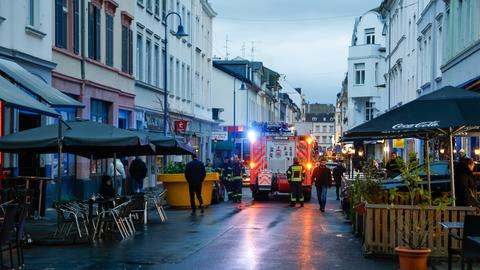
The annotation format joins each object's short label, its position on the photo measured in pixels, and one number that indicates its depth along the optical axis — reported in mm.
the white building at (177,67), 35469
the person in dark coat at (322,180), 25203
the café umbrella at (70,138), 15133
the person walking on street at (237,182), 29188
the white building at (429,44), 30812
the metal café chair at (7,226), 9992
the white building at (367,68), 65062
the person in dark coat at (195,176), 23375
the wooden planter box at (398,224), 12375
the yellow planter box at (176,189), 24812
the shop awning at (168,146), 20172
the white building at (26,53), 19422
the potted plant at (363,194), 14102
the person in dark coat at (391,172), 23859
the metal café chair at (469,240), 9727
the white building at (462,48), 22297
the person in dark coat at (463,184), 14367
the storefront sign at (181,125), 35156
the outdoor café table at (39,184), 17859
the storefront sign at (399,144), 40566
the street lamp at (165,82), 31250
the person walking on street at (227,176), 29516
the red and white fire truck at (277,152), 31641
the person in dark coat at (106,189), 17203
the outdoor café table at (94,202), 15251
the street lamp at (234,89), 53788
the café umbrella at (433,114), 11492
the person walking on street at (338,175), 33406
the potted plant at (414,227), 10227
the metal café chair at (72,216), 15094
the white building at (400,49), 41312
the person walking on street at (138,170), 27453
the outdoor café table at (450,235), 10273
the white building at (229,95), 67438
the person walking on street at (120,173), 26000
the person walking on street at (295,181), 26984
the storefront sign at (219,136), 49431
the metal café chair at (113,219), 15727
